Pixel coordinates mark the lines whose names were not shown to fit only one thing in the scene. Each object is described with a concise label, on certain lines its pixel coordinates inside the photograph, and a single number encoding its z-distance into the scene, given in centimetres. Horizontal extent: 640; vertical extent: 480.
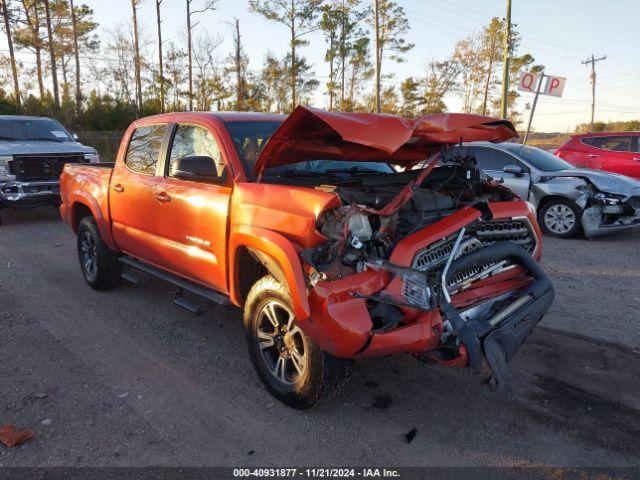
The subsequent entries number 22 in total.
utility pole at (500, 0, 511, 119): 2086
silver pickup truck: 945
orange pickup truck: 272
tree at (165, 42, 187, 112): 4000
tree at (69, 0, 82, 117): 3812
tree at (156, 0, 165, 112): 3666
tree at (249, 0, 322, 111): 3631
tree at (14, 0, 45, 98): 3278
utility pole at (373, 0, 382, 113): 2844
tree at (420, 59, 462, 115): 4241
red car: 1170
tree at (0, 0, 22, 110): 3108
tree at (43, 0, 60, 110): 3331
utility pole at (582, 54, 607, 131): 5231
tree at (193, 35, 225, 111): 4094
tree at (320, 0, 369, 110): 3709
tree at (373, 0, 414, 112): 3625
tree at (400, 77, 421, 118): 4344
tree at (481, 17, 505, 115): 3139
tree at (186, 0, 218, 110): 3806
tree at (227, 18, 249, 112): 3966
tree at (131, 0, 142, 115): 3742
